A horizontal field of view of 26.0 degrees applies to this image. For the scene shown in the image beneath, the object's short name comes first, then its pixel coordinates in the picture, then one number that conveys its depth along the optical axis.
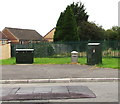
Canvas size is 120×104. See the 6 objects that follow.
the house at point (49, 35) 74.72
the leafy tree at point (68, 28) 34.69
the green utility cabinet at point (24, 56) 19.86
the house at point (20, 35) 68.25
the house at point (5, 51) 27.56
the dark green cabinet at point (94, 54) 17.86
